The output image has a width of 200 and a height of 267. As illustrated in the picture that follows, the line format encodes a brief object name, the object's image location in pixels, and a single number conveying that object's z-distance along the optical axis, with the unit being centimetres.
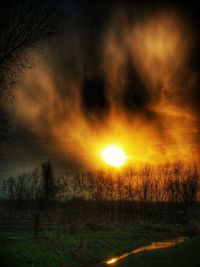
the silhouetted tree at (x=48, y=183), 9012
